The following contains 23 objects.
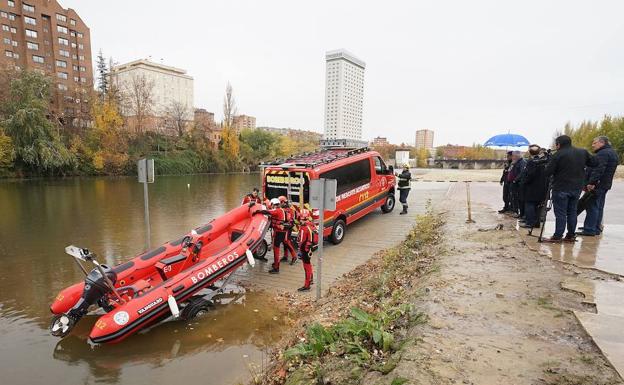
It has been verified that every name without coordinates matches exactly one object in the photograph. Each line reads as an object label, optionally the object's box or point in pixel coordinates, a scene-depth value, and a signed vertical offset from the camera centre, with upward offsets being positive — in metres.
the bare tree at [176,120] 58.09 +4.94
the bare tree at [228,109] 62.19 +7.54
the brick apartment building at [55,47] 42.47 +15.24
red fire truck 9.01 -0.80
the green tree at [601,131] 45.24 +4.42
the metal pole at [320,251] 6.01 -1.78
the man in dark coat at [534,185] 7.62 -0.64
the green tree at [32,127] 32.59 +1.81
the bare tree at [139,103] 49.31 +6.76
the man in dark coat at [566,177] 6.22 -0.36
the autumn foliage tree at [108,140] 40.31 +0.92
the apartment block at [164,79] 96.50 +20.76
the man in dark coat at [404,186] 13.62 -1.33
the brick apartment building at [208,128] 57.56 +3.66
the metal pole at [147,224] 8.35 -1.89
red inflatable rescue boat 4.85 -2.22
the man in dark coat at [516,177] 9.10 -0.58
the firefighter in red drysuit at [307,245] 6.61 -1.81
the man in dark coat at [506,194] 10.73 -1.23
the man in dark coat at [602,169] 6.39 -0.23
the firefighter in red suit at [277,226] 7.73 -1.70
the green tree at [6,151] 31.95 -0.53
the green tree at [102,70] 67.29 +15.72
